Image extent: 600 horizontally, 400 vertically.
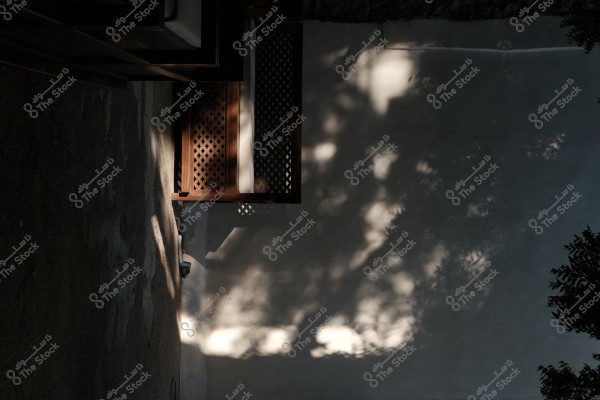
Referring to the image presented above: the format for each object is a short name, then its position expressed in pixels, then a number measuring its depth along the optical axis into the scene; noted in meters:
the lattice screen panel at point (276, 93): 7.49
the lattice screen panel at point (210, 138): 7.15
